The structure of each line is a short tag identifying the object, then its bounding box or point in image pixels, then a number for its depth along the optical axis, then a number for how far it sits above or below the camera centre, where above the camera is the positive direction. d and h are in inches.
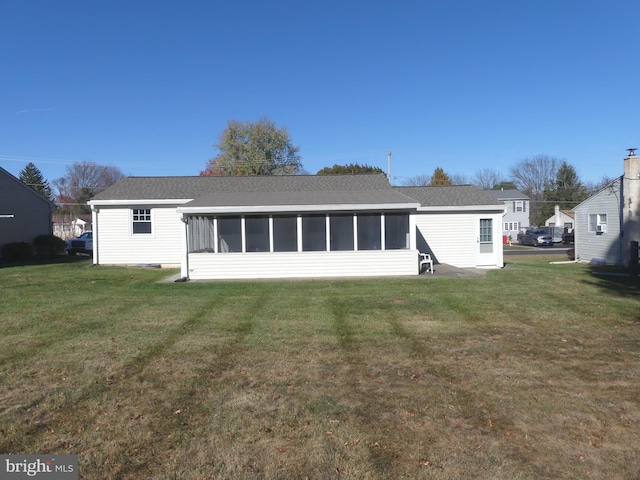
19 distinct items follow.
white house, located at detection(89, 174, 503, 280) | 638.5 -0.6
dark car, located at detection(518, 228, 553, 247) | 1636.3 -27.6
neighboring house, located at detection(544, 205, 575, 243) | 2158.0 +42.2
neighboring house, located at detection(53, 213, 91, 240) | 2018.3 +59.7
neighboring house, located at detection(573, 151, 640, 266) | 826.8 +12.9
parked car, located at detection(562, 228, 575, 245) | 1722.4 -33.2
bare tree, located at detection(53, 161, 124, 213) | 2618.1 +282.5
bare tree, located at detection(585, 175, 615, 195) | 2543.3 +217.4
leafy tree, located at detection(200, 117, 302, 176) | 1925.4 +334.4
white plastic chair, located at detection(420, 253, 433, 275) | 667.4 -42.2
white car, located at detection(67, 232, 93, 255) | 1197.7 -21.6
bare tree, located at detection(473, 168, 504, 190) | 3006.9 +280.9
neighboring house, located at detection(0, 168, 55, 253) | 975.6 +54.8
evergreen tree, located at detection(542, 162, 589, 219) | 2529.5 +194.3
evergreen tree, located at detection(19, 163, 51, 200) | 3006.9 +383.1
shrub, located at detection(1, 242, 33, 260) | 960.9 -24.8
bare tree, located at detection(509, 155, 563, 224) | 2625.5 +251.0
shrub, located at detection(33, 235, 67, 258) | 1069.8 -14.5
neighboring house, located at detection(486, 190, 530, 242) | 2226.9 +86.9
